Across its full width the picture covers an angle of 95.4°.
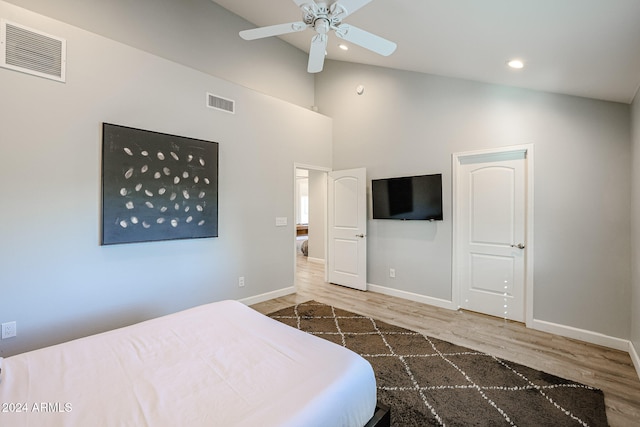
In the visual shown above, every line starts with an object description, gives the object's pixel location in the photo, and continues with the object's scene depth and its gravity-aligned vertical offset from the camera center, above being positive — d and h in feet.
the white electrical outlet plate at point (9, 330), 7.68 -3.11
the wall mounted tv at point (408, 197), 13.21 +0.78
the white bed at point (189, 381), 3.56 -2.45
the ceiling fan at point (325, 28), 6.41 +4.56
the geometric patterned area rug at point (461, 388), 6.22 -4.32
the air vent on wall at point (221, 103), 11.92 +4.63
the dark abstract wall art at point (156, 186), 9.21 +0.94
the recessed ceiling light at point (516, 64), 8.83 +4.66
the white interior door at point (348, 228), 15.69 -0.83
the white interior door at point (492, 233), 11.40 -0.78
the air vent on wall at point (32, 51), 7.64 +4.43
